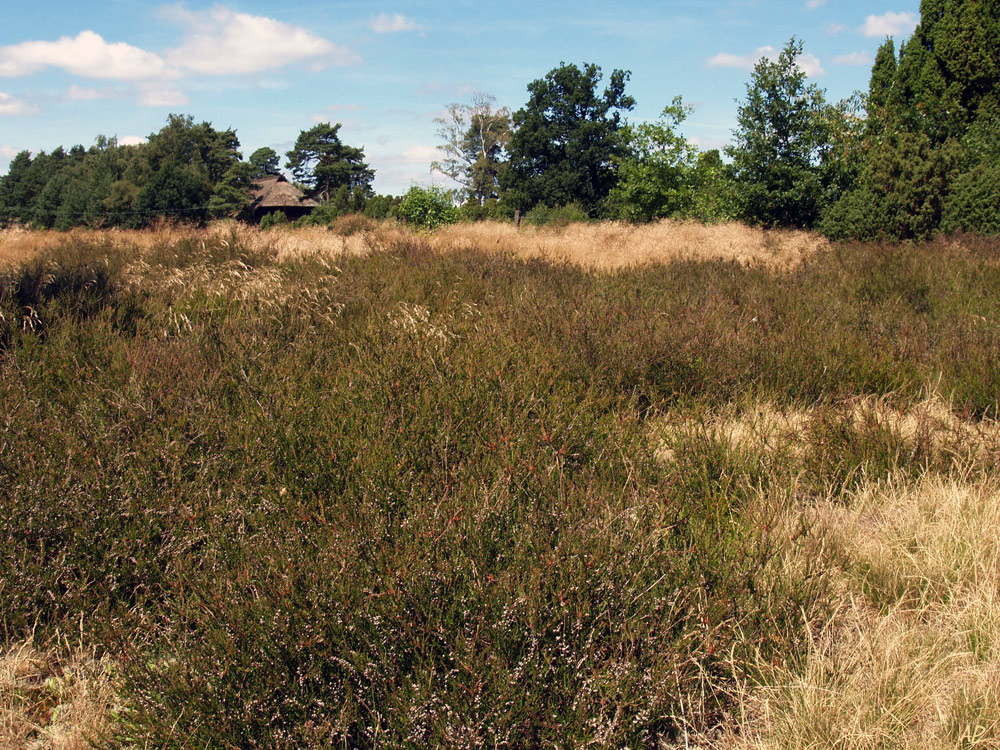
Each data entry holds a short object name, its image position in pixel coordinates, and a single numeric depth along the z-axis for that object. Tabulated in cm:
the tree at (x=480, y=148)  4947
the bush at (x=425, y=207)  2627
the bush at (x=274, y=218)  3833
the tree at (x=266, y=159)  6481
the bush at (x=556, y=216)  2601
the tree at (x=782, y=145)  2122
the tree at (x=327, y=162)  5941
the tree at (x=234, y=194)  4256
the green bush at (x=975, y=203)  1400
